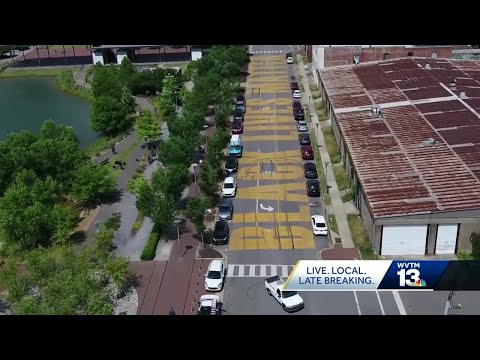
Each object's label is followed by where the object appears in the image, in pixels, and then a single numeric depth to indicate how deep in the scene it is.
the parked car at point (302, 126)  50.16
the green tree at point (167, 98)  56.16
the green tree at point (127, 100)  55.38
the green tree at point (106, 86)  58.88
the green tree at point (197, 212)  31.86
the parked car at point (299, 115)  53.12
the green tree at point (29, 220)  30.84
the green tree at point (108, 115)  52.22
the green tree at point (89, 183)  36.47
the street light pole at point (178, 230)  32.69
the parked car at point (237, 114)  55.30
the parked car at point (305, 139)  46.81
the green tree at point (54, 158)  38.12
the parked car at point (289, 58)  76.25
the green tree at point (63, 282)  23.48
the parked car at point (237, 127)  51.38
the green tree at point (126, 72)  63.09
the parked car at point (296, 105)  55.44
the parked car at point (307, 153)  44.03
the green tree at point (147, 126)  46.94
